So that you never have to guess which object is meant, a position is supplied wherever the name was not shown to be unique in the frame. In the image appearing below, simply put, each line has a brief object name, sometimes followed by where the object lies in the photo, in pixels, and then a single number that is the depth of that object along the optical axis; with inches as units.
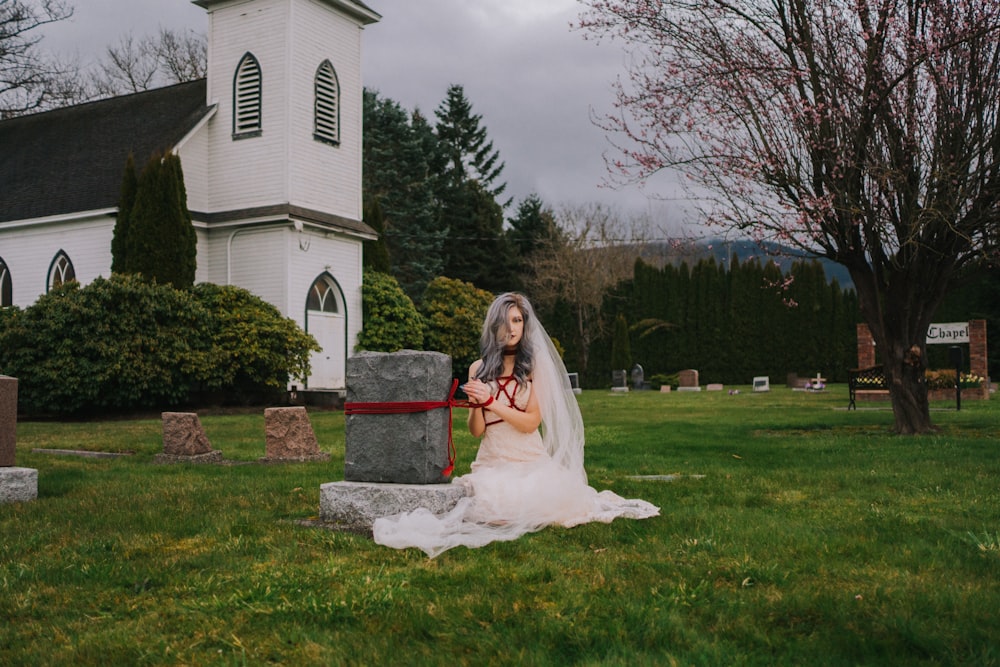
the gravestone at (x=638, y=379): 1501.0
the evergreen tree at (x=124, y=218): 899.4
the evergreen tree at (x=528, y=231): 1909.4
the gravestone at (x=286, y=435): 433.4
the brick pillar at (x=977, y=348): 1015.0
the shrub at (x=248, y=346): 847.1
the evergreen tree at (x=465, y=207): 1851.6
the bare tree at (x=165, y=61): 1643.7
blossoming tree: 483.5
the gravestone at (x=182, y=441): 429.1
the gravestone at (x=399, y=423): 242.4
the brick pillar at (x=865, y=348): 1103.0
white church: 965.8
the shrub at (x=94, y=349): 748.0
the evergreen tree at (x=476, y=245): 1846.7
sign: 1014.4
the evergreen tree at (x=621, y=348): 1592.0
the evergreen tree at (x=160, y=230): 872.9
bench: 797.9
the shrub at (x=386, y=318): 1072.8
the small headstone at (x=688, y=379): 1428.4
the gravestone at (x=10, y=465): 295.1
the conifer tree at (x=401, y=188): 1745.8
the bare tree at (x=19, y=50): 1178.6
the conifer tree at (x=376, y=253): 1218.6
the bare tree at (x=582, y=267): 1780.3
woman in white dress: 244.4
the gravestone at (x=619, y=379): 1465.3
